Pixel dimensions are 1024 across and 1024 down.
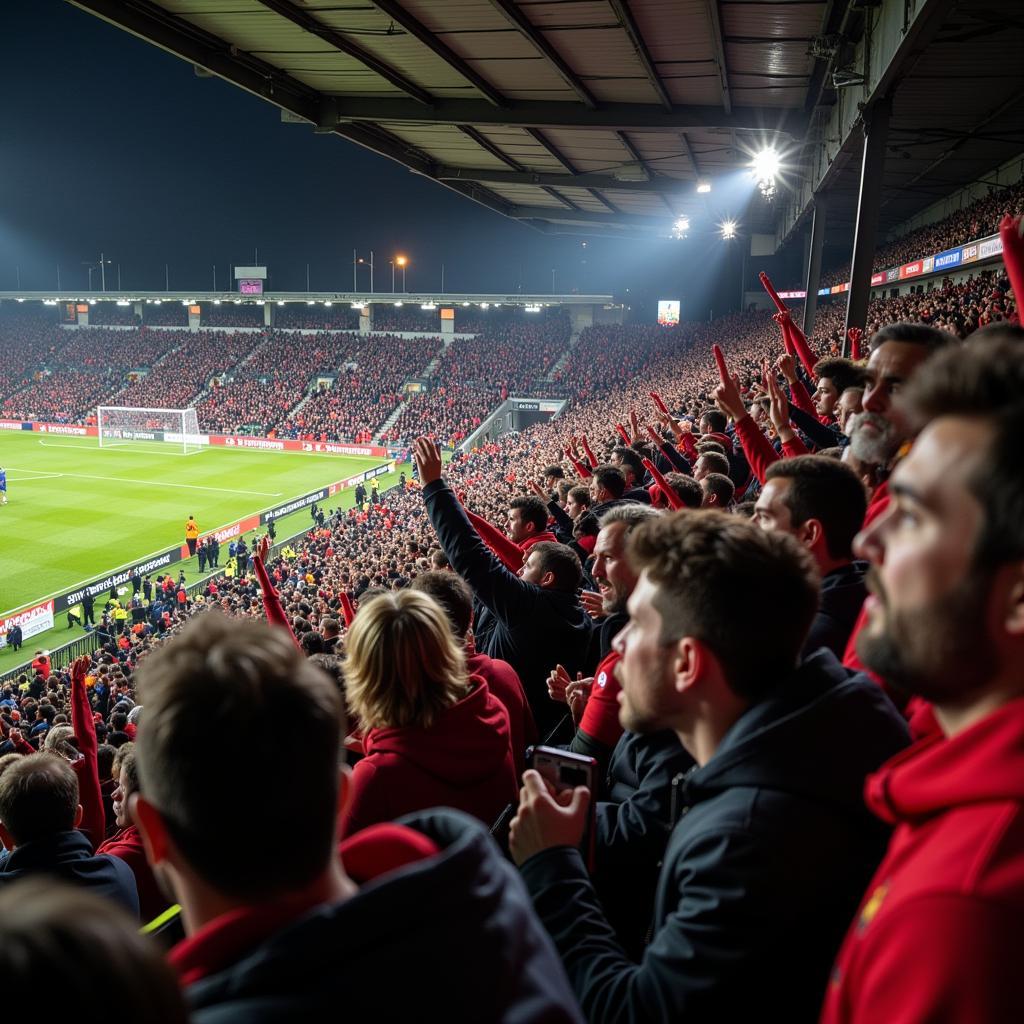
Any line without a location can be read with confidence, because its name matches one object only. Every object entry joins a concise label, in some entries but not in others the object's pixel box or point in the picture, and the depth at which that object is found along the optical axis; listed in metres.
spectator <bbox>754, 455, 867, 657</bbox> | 2.98
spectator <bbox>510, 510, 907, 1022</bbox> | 1.66
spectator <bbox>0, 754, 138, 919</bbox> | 3.52
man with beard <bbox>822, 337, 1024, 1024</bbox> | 1.11
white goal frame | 47.19
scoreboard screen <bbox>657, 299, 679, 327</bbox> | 51.12
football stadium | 1.21
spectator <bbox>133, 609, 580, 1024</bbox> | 1.11
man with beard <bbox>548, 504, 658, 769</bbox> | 3.21
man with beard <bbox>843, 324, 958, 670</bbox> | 4.04
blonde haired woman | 2.62
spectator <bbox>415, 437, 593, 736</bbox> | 4.19
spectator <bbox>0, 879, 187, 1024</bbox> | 0.87
